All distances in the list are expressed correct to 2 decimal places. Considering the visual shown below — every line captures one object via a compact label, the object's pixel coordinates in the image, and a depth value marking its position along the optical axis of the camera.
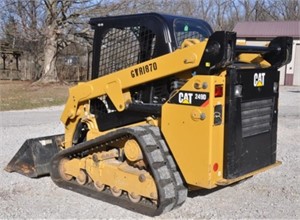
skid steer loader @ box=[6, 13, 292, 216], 4.46
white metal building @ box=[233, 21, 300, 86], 28.91
